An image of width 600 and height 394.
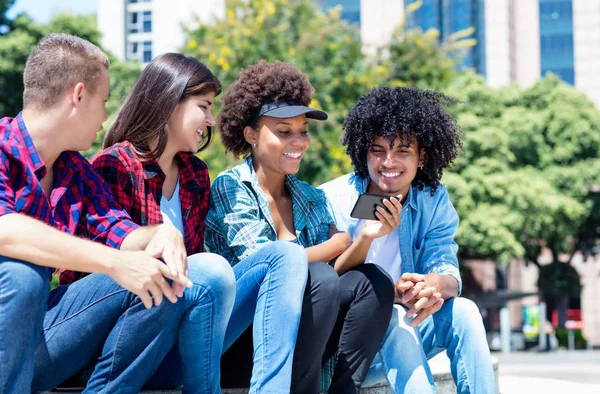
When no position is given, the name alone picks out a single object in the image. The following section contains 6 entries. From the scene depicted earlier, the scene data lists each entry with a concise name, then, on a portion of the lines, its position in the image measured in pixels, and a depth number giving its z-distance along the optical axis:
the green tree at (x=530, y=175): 24.70
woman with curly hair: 3.00
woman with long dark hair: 3.12
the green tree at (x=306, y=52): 14.63
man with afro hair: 3.37
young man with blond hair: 2.39
